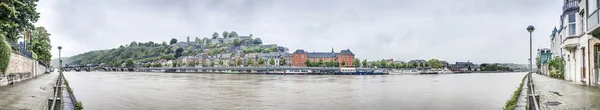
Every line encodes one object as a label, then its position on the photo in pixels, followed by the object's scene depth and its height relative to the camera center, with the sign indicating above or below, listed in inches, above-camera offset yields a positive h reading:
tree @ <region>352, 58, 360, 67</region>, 4858.3 -24.4
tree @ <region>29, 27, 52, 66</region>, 1764.9 +90.2
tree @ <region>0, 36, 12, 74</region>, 758.6 +16.2
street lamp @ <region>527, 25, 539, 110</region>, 811.1 +58.6
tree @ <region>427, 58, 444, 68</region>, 6032.0 -63.0
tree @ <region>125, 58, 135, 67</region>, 6441.9 -12.0
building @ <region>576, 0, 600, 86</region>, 754.2 +17.5
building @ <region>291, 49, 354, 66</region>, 4891.7 +42.1
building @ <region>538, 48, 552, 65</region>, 2428.4 +20.2
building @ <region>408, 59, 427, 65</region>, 6309.1 -26.2
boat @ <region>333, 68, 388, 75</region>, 3556.4 -107.9
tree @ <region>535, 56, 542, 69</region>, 2926.9 -28.0
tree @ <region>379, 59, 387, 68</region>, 5182.1 -47.4
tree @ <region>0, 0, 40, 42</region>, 782.8 +98.2
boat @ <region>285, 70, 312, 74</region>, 3493.1 -97.3
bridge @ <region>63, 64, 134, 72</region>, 5667.8 -89.5
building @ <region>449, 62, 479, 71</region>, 6083.2 -120.9
